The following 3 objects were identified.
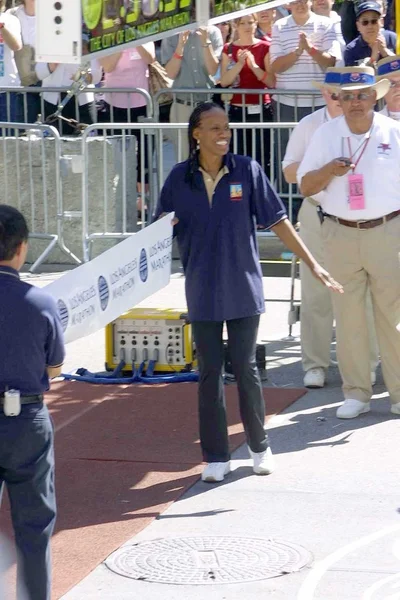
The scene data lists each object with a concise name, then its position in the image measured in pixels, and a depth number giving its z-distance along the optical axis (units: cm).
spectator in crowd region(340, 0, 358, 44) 1402
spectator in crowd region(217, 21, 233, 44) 1441
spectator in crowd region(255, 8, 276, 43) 1413
